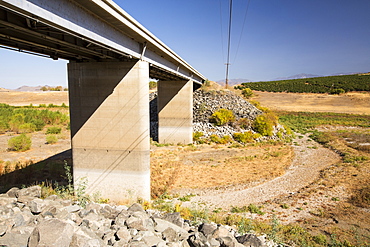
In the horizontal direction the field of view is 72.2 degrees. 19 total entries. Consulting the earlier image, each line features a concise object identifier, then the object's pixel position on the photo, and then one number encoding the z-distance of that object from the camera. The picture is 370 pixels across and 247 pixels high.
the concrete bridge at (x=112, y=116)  10.48
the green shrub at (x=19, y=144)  18.91
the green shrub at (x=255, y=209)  9.93
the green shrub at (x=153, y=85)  73.31
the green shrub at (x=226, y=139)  24.38
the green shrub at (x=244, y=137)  24.75
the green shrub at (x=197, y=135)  25.14
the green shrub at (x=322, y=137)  25.93
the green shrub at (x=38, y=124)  29.96
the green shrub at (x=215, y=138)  24.53
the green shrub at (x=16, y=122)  27.88
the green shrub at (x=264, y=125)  26.18
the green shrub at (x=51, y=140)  22.22
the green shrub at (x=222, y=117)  27.01
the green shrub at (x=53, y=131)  27.19
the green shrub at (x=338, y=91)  78.89
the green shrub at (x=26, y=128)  27.61
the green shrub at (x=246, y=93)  56.16
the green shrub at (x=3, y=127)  27.51
